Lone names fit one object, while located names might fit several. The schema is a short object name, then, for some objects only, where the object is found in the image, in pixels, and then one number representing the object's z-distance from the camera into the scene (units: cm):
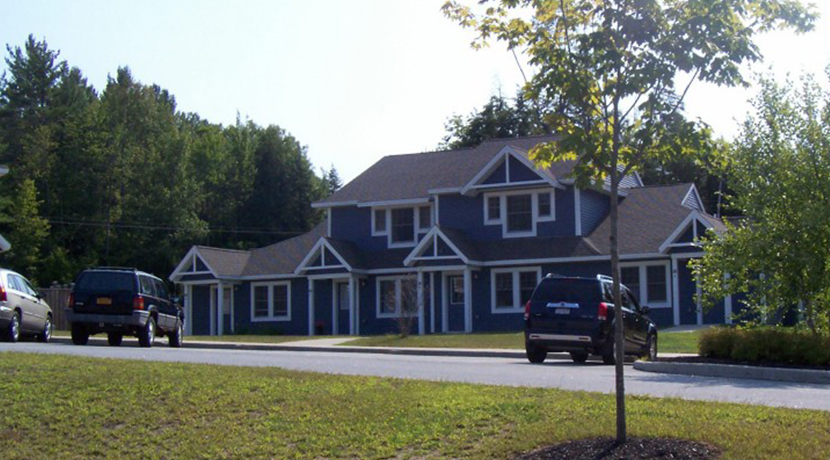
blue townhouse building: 3816
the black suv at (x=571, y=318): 2170
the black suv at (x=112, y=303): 2584
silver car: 2539
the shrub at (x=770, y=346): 1931
